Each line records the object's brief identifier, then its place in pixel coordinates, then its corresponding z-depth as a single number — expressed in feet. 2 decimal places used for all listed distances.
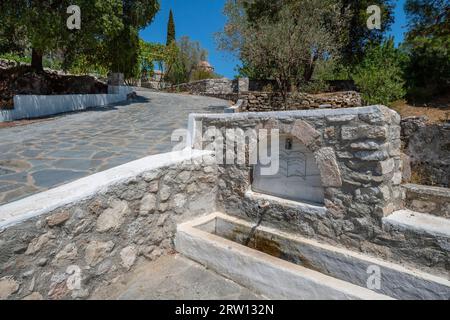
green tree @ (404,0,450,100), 35.17
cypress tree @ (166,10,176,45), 109.70
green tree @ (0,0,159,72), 28.86
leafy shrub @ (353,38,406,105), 33.88
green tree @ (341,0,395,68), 44.62
